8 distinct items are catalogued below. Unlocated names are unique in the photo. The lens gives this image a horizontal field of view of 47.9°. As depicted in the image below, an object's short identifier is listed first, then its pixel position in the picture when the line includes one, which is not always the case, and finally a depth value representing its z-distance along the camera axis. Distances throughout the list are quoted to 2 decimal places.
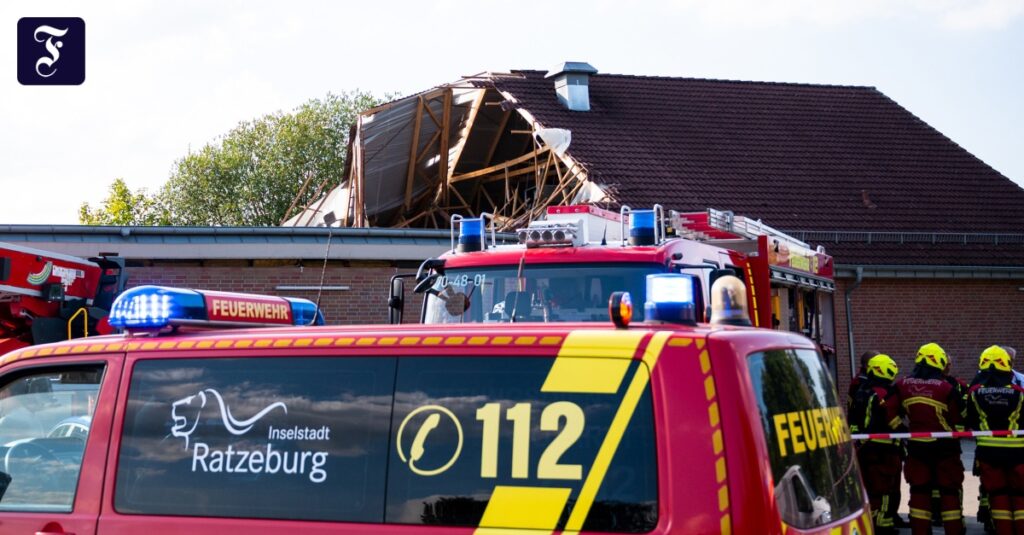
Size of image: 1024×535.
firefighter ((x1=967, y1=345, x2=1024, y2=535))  9.22
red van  3.34
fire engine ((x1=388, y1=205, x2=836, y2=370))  7.74
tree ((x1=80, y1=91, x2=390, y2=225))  52.94
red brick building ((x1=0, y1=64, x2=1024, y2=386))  21.14
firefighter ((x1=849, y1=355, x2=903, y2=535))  10.03
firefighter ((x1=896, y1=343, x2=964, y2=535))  9.59
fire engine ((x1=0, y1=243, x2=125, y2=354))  11.09
